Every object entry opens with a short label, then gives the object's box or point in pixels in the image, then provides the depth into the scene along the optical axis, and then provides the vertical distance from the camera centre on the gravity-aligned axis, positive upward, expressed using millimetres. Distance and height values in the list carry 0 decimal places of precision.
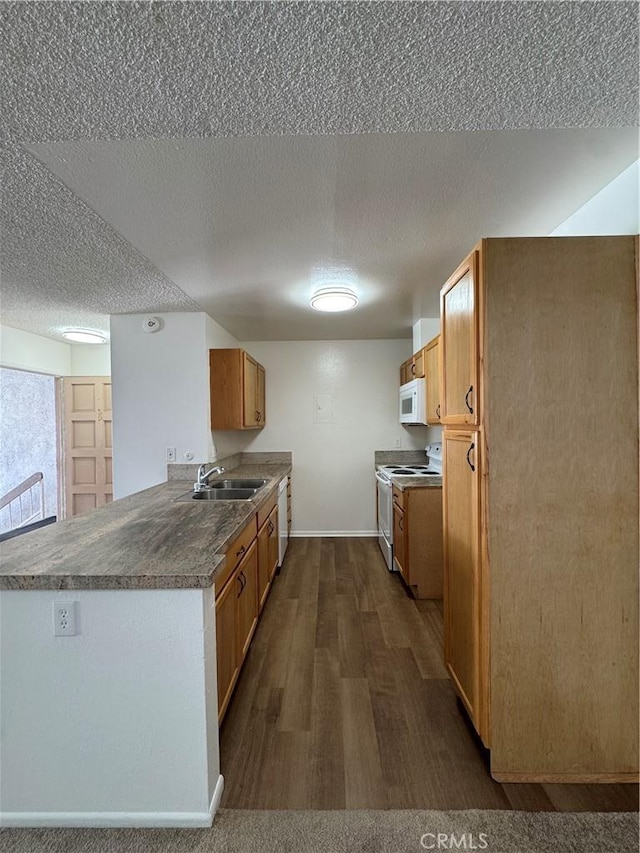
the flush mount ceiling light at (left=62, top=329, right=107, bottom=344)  3944 +960
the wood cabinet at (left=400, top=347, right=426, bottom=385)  3658 +599
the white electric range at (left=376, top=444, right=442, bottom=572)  3818 -588
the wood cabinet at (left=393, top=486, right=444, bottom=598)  3172 -918
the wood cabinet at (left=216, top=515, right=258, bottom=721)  1764 -946
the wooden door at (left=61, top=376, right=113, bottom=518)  4977 -172
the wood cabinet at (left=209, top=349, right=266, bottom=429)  3650 +375
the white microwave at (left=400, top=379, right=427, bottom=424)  3633 +229
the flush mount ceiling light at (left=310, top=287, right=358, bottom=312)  2885 +953
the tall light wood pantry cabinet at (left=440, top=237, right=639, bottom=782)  1482 -314
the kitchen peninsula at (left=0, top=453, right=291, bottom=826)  1354 -954
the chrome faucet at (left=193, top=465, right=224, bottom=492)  3031 -413
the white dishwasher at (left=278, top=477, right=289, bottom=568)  3814 -943
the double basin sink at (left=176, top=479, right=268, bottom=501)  3039 -522
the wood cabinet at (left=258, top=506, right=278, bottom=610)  2797 -997
